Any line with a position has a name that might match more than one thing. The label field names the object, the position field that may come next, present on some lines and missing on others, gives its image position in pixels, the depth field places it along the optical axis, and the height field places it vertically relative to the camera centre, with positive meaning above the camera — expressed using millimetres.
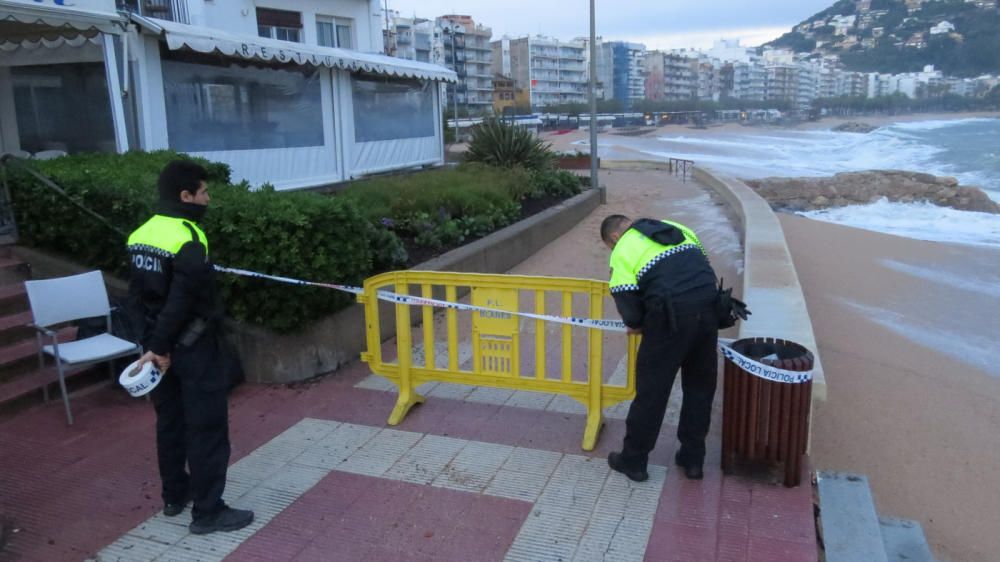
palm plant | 15914 -338
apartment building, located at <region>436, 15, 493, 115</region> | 111938 +11834
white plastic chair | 5117 -1226
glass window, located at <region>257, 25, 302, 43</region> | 18828 +2672
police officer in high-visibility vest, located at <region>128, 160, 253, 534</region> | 3500 -940
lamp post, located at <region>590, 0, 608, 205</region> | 17516 +389
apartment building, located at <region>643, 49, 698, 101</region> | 177250 +12530
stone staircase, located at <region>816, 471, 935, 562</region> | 3564 -2013
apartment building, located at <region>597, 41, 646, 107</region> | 170000 +13373
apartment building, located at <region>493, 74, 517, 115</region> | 112312 +5931
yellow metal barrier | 4746 -1427
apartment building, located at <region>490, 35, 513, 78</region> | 140875 +14236
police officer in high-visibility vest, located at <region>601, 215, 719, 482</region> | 3893 -1015
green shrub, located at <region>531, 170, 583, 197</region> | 14966 -1090
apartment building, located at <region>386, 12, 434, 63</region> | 105625 +14219
